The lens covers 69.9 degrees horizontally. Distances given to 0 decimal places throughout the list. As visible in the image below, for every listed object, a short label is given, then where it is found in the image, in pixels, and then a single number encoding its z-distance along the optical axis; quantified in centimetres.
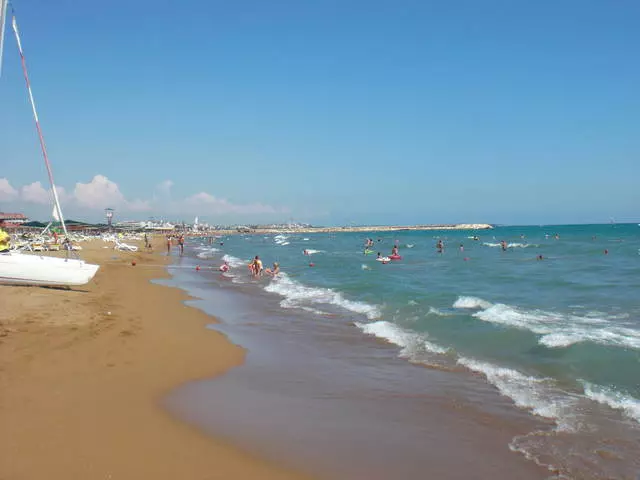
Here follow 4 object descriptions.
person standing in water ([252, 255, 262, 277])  2942
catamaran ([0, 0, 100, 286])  1459
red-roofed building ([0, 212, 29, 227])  5517
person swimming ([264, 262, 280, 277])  2938
